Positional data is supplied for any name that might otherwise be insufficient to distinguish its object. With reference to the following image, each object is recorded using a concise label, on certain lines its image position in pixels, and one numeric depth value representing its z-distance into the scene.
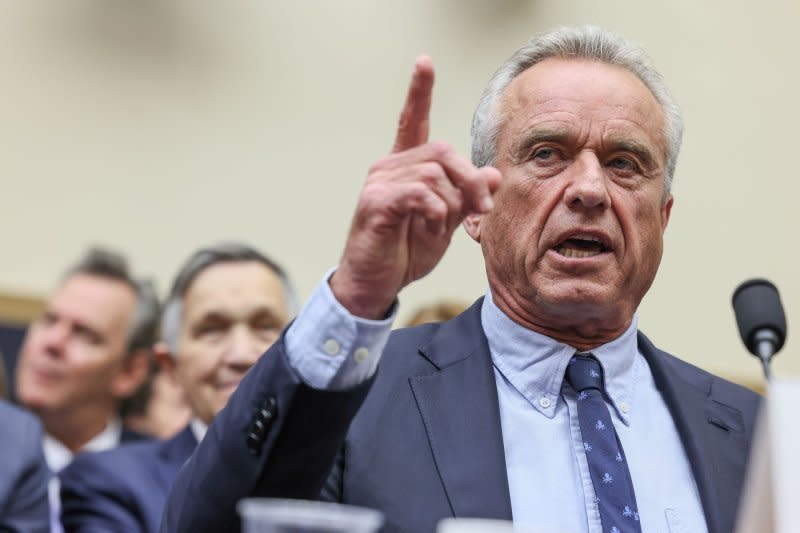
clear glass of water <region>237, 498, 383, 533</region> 1.24
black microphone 2.33
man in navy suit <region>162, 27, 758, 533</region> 1.85
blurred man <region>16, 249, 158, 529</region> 5.11
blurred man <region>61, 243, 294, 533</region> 3.73
